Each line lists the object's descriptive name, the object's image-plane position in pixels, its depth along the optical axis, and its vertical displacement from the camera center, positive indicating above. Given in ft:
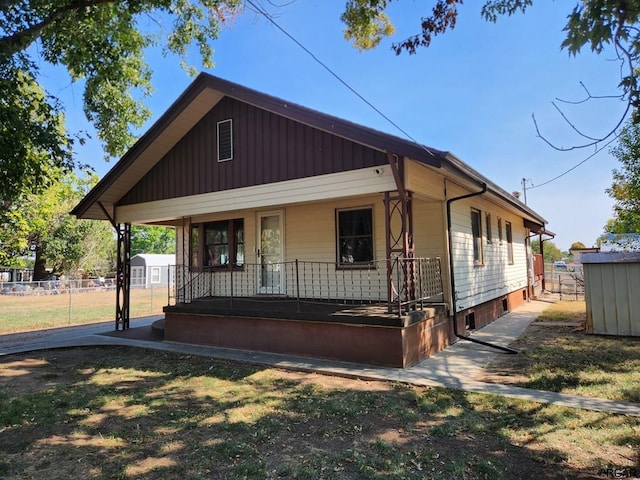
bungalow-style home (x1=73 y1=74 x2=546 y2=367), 22.95 +3.30
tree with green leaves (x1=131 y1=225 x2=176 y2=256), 242.17 +19.01
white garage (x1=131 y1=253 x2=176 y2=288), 159.63 +0.32
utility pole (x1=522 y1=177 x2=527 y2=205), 121.86 +24.12
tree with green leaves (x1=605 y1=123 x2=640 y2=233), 46.66 +9.66
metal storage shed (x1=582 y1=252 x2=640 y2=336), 28.07 -2.26
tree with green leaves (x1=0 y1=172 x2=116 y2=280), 78.89 +9.88
